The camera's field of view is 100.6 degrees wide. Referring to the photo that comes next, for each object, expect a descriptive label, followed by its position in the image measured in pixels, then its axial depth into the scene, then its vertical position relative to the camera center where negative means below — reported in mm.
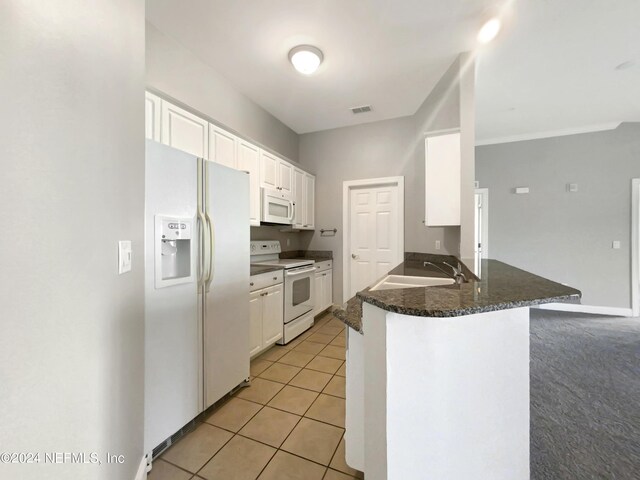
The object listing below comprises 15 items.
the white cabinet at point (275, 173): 3215 +878
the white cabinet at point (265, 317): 2459 -769
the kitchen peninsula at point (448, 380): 835 -475
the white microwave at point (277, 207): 3143 +428
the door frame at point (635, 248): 3959 -101
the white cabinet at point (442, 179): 2639 +629
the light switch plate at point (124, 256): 1071 -68
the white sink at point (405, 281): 1990 -318
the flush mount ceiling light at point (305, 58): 2447 +1723
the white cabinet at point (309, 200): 4160 +651
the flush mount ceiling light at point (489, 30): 2139 +1765
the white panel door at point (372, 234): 3988 +103
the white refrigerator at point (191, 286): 1468 -299
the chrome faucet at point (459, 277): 1555 -224
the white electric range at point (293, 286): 3008 -563
